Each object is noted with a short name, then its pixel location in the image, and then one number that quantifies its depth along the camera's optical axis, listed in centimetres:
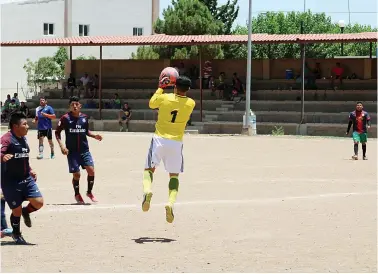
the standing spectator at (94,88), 4772
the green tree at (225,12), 7250
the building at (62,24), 7075
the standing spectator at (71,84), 4833
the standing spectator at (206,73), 4666
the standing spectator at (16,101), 4782
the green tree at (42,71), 6850
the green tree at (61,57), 7031
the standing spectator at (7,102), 4869
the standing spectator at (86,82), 4772
